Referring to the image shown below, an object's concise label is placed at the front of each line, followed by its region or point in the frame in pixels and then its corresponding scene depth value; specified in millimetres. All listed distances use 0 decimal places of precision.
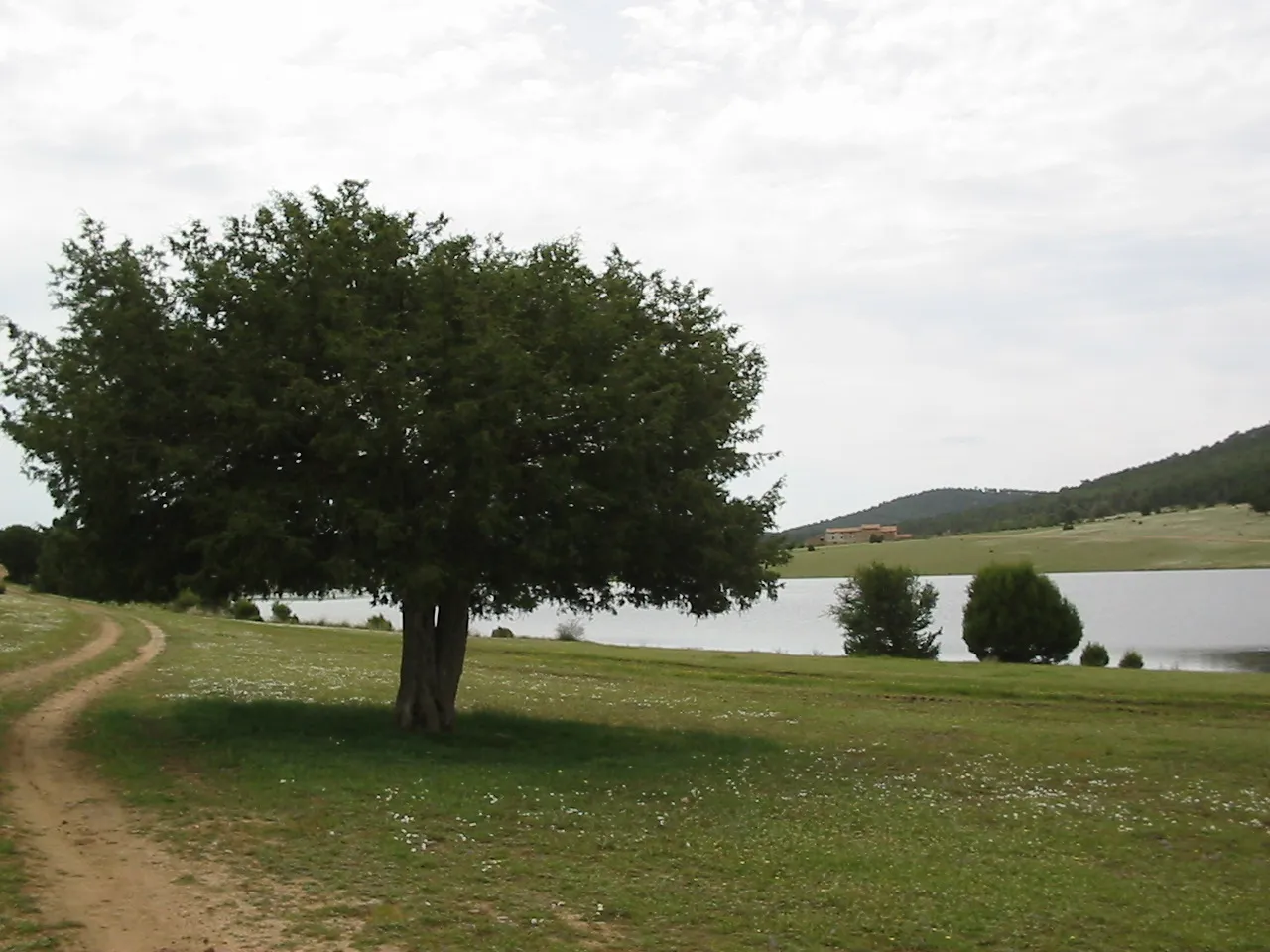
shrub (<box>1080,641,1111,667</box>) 55406
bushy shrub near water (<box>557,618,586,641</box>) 70188
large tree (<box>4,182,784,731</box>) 19484
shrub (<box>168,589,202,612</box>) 66369
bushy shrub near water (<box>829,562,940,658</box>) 67750
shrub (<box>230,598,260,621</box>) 70250
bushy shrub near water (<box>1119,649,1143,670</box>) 53375
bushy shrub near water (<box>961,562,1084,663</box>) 59719
